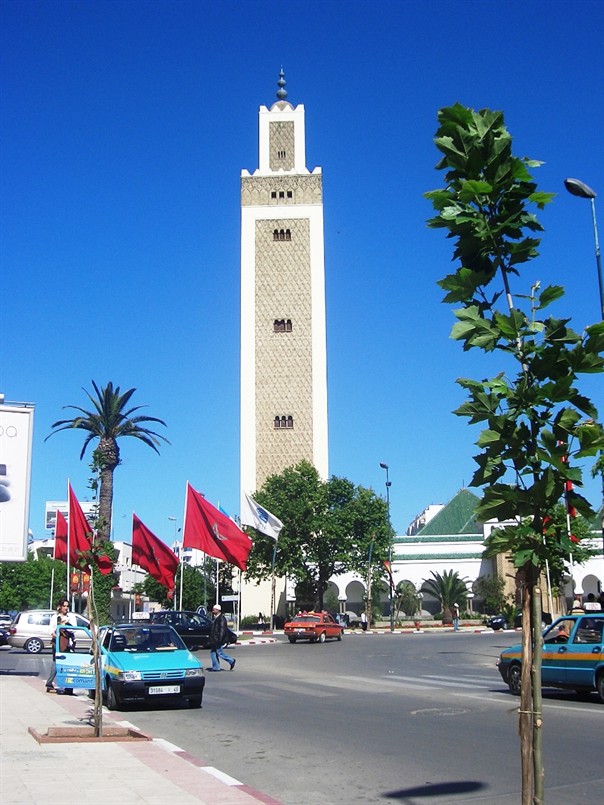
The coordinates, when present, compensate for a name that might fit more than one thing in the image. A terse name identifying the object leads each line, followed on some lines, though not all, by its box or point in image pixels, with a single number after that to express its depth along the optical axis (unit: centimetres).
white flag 4938
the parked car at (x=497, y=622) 5313
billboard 2455
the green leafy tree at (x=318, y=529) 5916
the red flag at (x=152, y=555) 2180
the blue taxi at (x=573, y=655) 1577
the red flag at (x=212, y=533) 2494
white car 3750
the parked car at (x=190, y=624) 3581
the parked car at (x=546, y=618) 2488
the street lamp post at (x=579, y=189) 1988
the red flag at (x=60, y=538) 3375
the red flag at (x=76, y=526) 2505
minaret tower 7081
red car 4316
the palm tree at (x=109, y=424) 5378
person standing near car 1847
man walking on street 2436
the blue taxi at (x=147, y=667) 1561
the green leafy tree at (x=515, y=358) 479
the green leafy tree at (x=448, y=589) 6980
